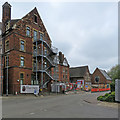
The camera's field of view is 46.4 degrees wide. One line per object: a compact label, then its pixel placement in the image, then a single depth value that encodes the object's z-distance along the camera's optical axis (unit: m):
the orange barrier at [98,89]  41.06
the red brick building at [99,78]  65.50
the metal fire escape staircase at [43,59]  27.46
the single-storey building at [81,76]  52.66
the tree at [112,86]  21.21
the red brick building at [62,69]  43.71
